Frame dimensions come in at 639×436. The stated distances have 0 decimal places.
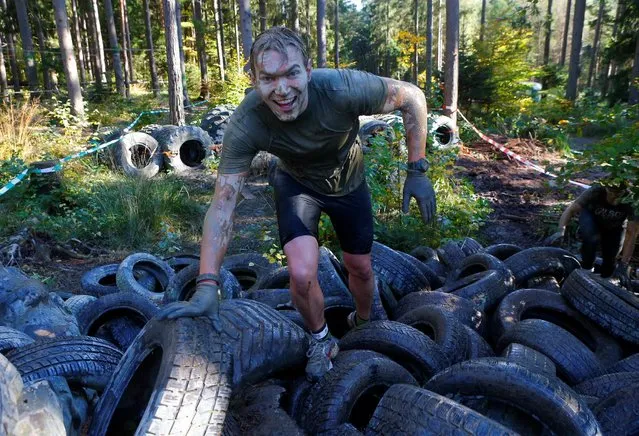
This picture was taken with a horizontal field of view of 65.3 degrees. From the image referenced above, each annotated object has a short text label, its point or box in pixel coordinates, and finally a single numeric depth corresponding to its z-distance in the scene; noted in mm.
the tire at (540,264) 4773
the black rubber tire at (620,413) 2420
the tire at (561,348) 3168
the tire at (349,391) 2473
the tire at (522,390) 2102
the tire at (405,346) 3000
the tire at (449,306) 3848
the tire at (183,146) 10391
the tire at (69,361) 2541
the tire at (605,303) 3615
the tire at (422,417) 1916
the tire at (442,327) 3178
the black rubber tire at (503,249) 5673
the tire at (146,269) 5000
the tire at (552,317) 3693
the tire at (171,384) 1964
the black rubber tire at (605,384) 2805
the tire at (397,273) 4527
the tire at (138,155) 9586
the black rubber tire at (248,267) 5281
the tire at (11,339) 2967
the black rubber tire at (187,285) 4484
